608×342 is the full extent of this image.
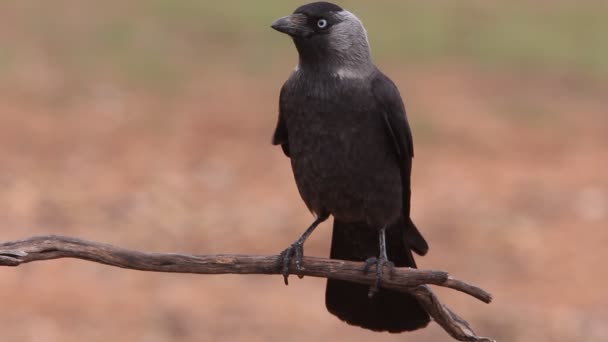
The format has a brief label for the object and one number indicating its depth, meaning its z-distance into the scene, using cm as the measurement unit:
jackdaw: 1419
